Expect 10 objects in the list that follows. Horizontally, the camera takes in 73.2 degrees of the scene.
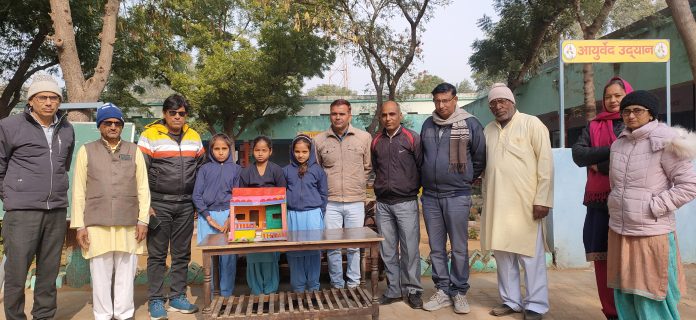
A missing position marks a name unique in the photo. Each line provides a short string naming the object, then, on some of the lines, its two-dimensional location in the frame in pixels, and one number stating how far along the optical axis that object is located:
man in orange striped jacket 3.97
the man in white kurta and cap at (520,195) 3.80
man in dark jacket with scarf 3.96
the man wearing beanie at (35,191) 3.47
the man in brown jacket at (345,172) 4.25
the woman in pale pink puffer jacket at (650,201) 2.81
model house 3.51
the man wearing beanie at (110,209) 3.61
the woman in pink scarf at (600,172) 3.37
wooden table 3.46
